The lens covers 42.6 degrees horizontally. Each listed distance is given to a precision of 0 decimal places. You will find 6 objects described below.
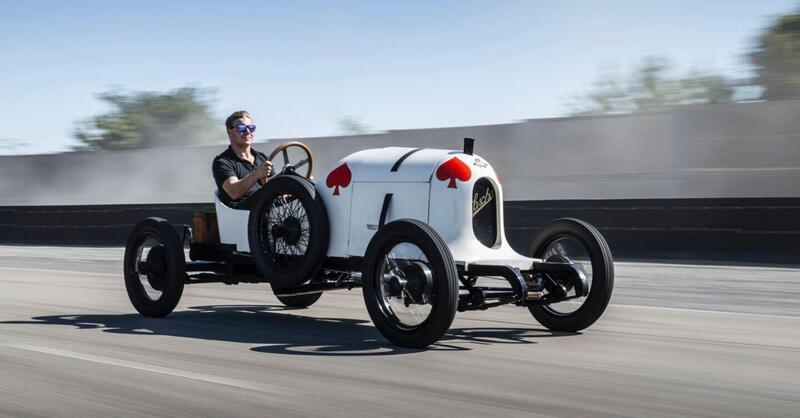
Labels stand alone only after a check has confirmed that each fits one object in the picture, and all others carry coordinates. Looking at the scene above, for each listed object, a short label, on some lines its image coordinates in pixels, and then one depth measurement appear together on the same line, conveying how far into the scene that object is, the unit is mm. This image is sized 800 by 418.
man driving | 8172
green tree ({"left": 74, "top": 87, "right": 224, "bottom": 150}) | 28641
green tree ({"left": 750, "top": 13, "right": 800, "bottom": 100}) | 18484
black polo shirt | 8344
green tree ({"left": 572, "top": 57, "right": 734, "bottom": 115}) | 20547
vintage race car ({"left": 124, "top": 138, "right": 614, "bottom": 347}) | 6527
